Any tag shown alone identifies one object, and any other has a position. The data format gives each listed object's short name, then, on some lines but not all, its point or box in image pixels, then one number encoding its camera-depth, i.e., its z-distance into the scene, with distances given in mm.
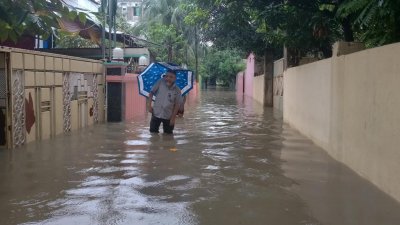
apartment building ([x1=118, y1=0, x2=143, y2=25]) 56431
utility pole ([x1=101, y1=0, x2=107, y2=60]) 13812
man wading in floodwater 11102
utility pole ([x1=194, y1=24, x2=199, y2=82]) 39900
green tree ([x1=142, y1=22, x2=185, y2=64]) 31391
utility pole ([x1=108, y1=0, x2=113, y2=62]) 14144
